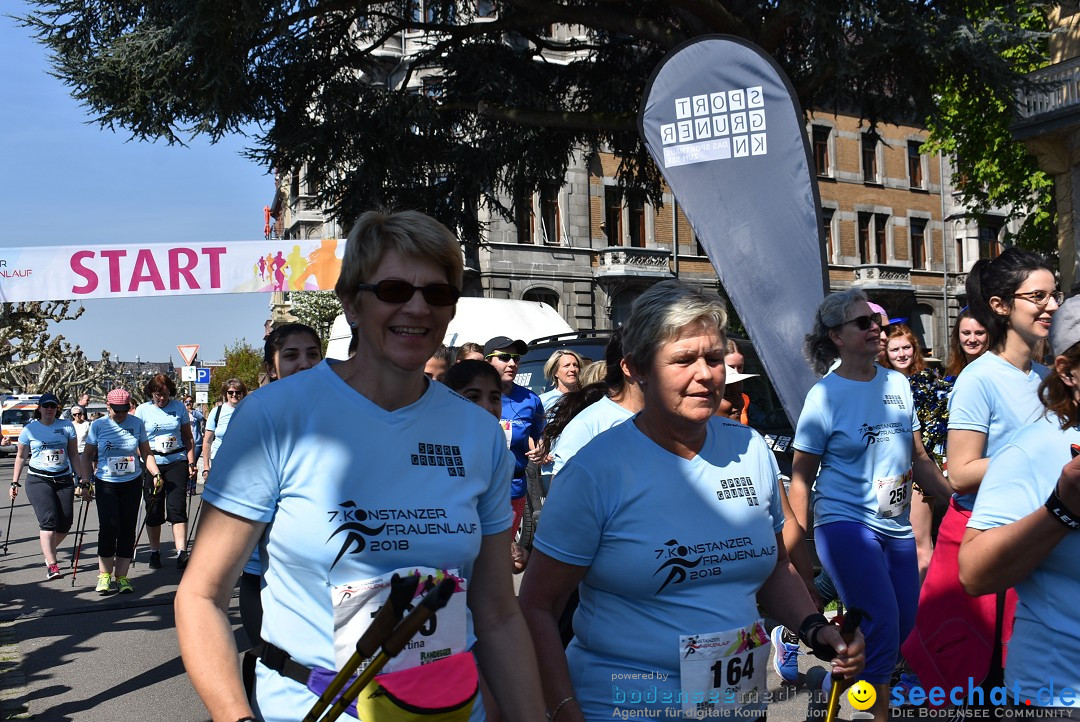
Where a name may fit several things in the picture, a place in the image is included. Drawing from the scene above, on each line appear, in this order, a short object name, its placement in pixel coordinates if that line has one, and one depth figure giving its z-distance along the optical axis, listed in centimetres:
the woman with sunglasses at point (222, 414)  1170
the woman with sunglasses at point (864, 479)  479
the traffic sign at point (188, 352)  2841
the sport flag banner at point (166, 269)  1101
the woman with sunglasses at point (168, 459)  1152
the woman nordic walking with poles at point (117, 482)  1016
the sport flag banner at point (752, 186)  744
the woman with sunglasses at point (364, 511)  231
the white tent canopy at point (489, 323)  1524
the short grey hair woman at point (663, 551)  274
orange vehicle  4378
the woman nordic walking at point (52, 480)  1116
